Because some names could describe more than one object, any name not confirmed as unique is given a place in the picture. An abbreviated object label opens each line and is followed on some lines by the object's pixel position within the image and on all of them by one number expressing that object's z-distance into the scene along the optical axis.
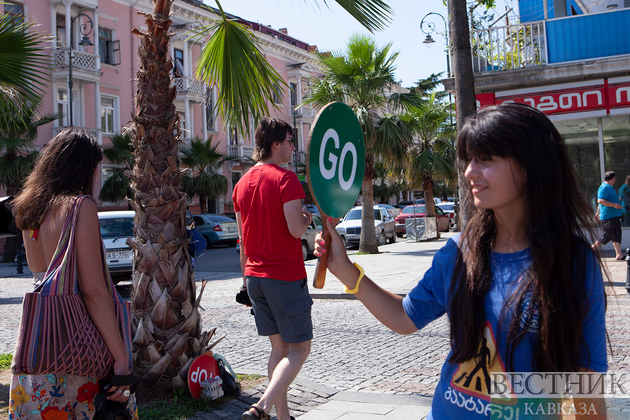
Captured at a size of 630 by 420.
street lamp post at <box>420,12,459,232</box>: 20.83
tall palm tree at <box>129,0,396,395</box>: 3.96
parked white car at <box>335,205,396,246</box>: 20.92
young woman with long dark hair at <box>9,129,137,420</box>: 2.12
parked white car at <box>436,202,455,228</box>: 31.34
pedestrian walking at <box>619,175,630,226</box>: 11.97
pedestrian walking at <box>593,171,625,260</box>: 10.67
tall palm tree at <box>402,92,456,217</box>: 23.88
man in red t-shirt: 3.13
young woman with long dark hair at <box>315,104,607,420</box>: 1.40
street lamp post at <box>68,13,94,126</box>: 23.14
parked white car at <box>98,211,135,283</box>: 11.69
